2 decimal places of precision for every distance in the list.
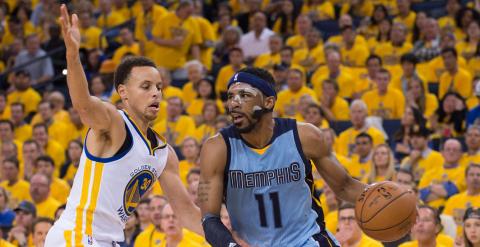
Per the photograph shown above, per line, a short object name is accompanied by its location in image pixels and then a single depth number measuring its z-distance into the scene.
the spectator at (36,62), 15.63
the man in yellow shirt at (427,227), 8.45
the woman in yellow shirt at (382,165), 10.48
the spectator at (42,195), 11.20
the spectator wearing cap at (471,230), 8.20
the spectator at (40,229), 9.03
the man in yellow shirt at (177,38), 14.91
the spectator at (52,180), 11.70
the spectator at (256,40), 14.91
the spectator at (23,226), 10.09
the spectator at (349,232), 8.86
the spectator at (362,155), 11.12
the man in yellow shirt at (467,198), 9.66
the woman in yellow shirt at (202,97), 13.20
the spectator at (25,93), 14.71
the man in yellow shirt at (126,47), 14.99
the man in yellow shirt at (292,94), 12.74
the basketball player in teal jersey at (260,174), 5.57
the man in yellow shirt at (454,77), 12.86
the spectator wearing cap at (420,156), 11.01
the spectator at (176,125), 12.67
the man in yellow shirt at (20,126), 13.71
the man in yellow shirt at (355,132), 11.68
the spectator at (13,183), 11.88
